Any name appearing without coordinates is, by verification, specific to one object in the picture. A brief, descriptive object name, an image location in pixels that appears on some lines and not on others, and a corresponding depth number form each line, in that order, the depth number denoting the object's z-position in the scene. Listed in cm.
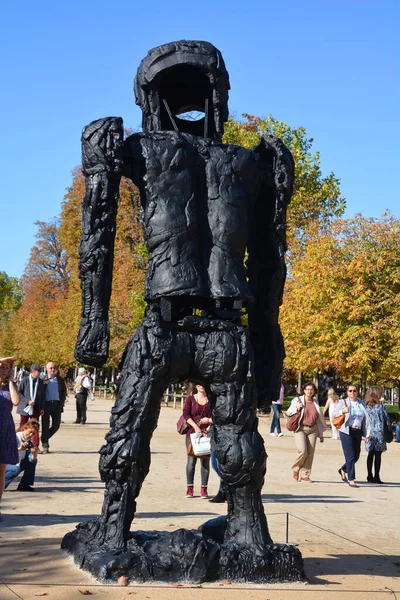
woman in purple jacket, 1100
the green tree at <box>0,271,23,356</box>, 7838
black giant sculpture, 537
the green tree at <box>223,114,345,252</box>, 3653
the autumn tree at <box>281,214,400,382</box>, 2795
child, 1046
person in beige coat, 1350
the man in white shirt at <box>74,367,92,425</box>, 2391
